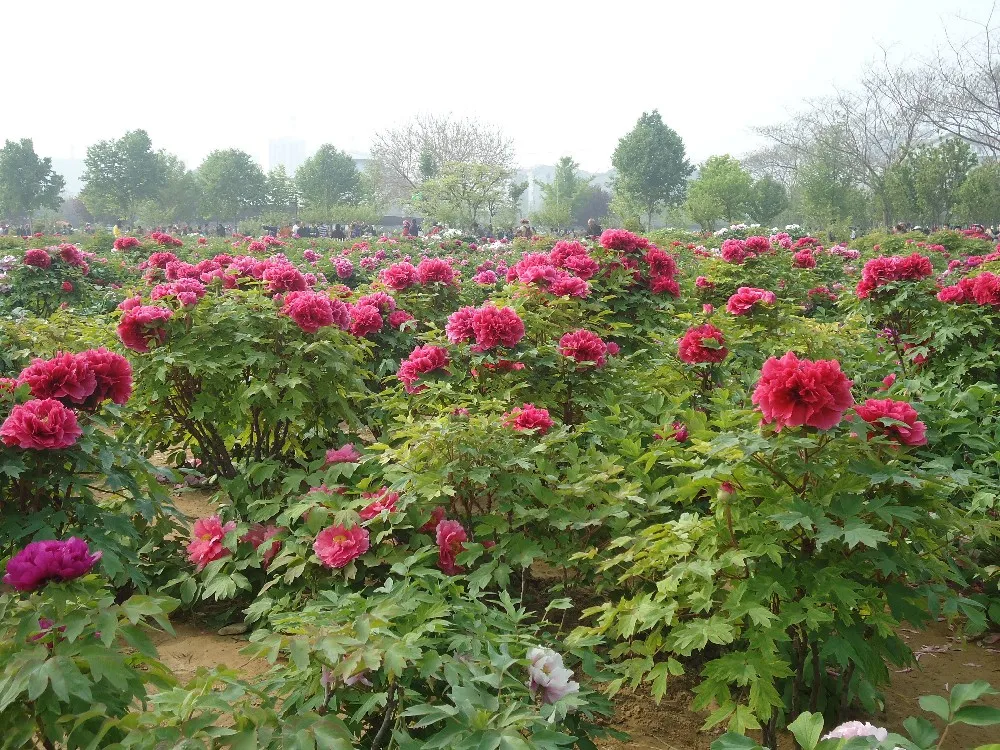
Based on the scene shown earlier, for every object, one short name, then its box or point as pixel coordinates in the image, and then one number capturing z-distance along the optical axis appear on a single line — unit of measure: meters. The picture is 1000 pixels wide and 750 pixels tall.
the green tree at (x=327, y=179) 55.50
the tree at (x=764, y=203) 38.97
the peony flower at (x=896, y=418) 1.99
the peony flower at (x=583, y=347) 3.52
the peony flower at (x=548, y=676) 1.58
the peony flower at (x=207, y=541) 3.16
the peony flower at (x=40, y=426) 2.08
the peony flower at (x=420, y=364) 3.29
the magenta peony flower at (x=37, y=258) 8.52
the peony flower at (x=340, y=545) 2.56
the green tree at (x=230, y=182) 56.09
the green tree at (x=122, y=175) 49.72
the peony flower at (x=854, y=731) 1.17
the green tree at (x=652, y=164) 53.31
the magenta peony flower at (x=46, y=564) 1.67
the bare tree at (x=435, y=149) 62.84
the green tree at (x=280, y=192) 58.81
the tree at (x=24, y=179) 48.91
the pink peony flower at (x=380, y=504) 2.65
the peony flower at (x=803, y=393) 1.81
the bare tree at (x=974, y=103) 27.47
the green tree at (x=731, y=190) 37.72
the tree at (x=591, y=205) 71.06
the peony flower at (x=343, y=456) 3.27
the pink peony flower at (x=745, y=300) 4.38
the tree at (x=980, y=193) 27.12
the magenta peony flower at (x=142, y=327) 3.42
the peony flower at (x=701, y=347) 3.60
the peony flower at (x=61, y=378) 2.26
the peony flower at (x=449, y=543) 2.61
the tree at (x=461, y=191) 38.03
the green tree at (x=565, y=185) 65.62
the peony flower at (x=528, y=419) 2.79
